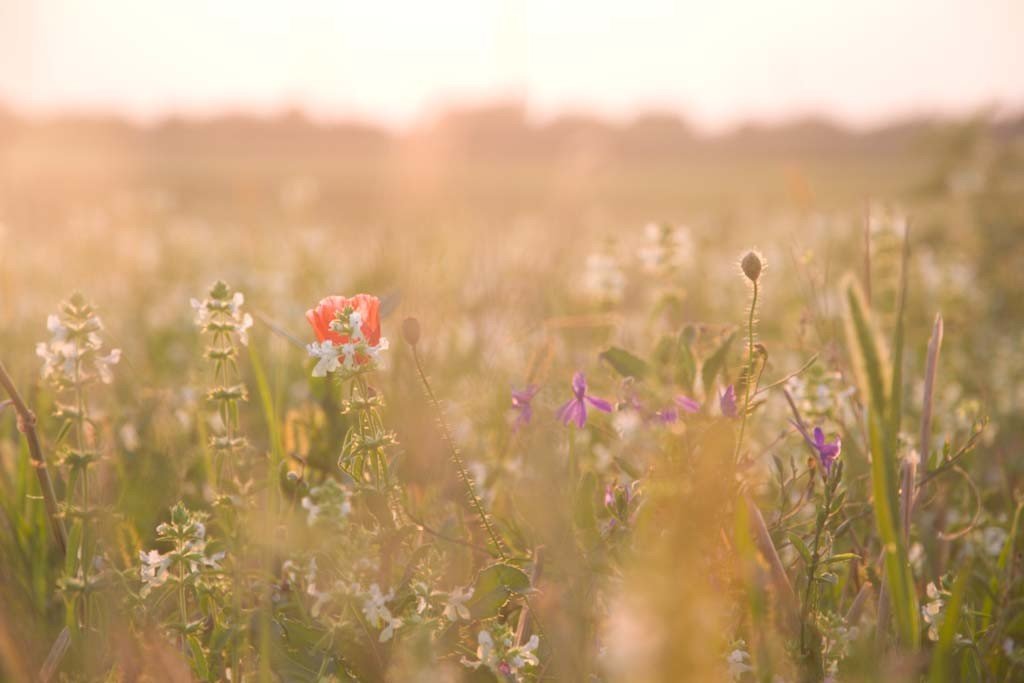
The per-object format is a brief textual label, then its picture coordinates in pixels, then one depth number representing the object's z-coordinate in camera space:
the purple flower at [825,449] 1.63
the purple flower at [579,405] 1.69
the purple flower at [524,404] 1.73
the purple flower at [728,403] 1.64
